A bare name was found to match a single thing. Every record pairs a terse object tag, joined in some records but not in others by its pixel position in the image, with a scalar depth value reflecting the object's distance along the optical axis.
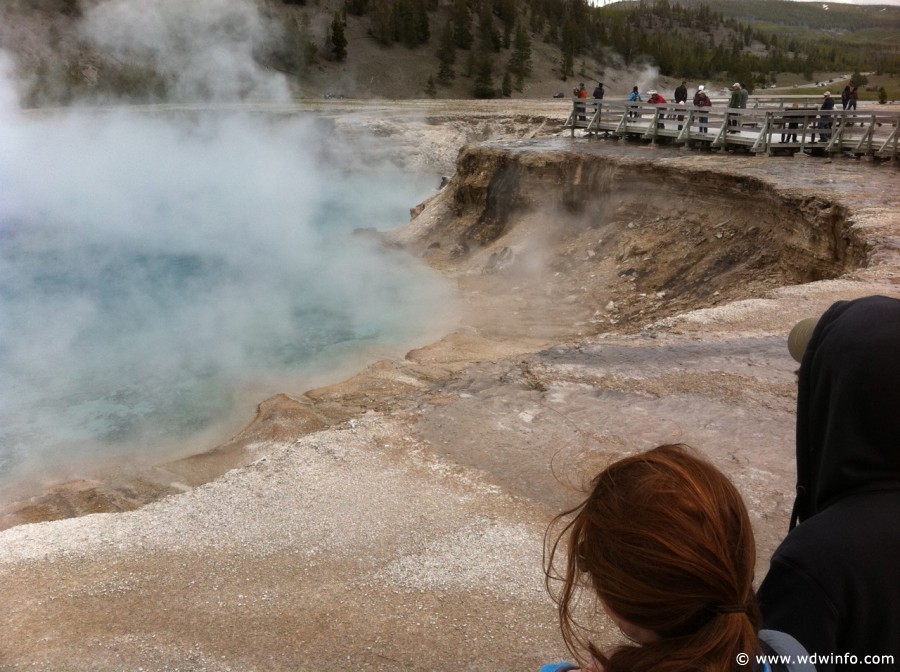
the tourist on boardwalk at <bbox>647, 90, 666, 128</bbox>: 17.27
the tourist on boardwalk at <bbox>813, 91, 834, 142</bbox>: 13.13
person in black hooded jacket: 1.32
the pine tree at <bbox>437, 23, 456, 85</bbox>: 45.62
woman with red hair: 1.14
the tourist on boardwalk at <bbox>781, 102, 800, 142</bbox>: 13.08
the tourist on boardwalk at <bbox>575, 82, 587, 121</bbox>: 17.83
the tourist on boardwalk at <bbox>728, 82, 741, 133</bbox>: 14.91
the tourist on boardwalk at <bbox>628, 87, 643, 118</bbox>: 16.03
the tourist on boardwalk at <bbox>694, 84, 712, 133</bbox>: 15.81
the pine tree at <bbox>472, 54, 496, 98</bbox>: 44.05
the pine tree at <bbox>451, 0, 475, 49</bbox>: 49.62
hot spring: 8.89
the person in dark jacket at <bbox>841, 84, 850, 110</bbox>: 15.57
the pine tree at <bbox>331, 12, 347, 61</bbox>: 44.25
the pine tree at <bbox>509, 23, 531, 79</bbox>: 48.03
